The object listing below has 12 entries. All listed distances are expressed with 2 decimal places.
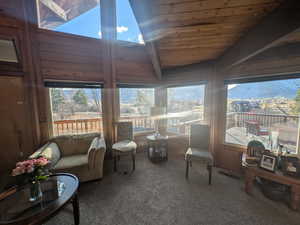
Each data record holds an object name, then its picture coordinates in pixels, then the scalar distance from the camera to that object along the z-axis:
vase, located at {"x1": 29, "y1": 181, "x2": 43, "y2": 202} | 1.37
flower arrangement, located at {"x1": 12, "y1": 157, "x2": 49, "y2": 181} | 1.32
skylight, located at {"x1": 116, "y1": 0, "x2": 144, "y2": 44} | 3.15
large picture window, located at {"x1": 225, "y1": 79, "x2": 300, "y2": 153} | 2.21
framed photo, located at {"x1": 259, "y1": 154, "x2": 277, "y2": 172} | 1.88
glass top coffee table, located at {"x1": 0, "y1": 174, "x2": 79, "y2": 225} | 1.16
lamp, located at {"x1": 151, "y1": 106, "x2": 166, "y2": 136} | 3.16
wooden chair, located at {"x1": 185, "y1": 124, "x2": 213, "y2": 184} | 2.45
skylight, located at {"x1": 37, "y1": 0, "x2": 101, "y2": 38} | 2.70
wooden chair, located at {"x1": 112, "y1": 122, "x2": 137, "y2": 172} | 2.73
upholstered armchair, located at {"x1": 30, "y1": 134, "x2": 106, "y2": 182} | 2.19
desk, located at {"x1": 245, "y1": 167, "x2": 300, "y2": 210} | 1.71
